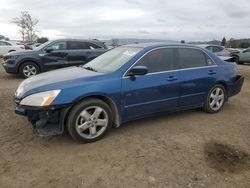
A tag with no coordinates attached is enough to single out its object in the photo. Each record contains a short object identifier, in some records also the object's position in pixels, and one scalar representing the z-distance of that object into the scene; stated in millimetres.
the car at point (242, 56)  13329
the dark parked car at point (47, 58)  6857
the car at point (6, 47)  13789
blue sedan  2763
